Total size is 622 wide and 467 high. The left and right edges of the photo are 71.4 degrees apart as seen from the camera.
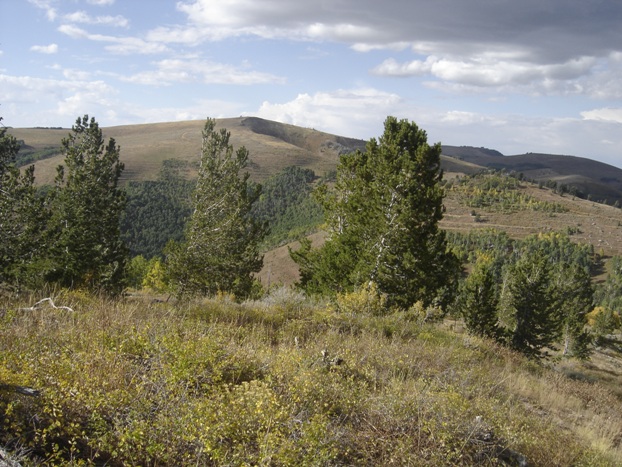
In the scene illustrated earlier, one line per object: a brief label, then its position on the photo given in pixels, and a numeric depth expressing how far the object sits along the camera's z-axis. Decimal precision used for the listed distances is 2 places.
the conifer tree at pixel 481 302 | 32.03
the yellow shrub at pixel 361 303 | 12.32
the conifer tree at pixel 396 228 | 19.92
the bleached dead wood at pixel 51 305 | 6.43
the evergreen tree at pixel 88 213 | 24.80
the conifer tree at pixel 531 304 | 33.38
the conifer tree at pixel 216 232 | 25.55
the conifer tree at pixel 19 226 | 21.58
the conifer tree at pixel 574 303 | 44.47
